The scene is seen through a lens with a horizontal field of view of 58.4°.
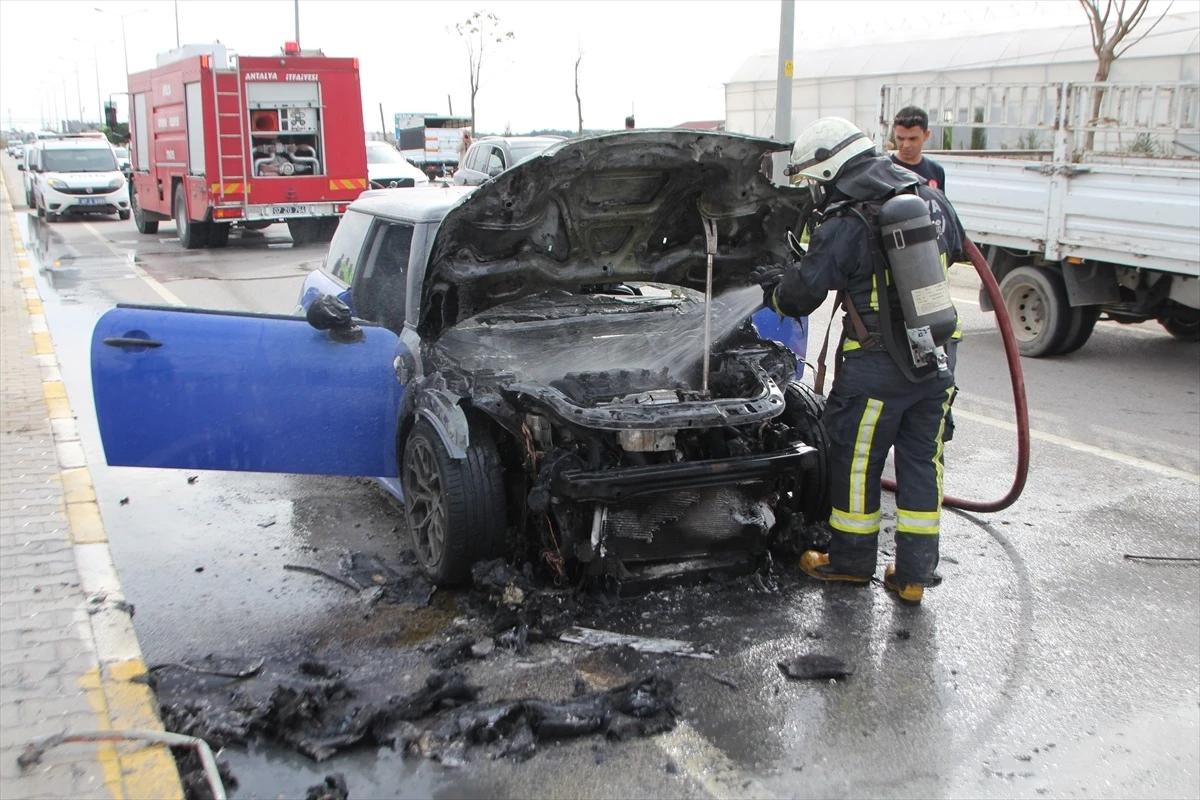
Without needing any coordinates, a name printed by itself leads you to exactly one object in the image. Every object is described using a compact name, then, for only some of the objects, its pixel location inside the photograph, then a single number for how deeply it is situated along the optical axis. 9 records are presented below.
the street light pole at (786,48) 15.15
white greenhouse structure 24.84
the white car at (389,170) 20.71
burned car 4.18
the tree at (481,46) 36.84
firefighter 4.25
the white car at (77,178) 23.80
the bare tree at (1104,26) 15.41
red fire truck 16.92
